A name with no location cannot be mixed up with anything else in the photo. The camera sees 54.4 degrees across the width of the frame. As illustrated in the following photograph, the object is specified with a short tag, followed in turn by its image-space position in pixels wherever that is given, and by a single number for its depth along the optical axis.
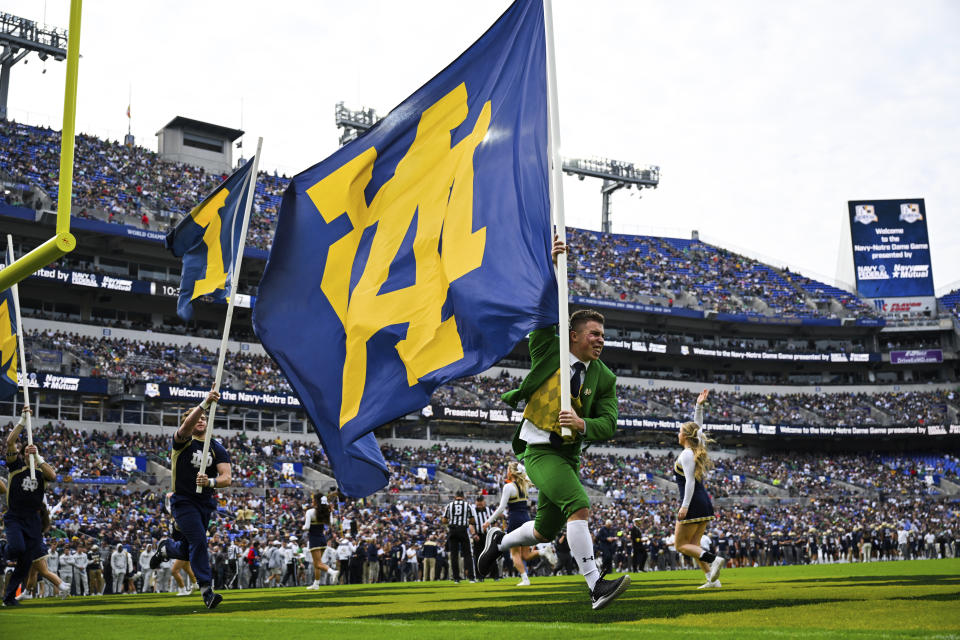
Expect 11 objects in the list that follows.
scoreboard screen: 69.81
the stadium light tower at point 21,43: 55.69
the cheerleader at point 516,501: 14.87
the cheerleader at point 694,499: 11.47
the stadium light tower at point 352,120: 70.25
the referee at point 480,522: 18.47
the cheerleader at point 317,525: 15.88
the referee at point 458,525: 17.92
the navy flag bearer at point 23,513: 11.62
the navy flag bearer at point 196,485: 9.20
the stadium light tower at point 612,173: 80.31
